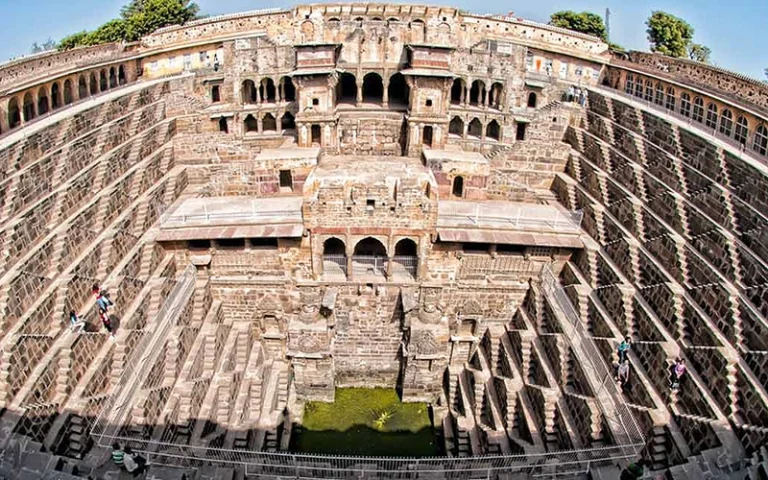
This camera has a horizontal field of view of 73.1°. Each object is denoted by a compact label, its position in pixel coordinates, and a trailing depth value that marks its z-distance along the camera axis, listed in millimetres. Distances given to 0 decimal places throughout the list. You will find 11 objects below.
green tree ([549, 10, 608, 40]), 59125
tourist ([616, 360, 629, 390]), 17609
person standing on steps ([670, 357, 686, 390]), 15938
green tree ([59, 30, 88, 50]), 58844
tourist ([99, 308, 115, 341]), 18016
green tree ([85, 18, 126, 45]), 56000
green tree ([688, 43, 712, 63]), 59203
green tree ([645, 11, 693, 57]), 55531
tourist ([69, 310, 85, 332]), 17172
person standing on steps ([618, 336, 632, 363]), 18016
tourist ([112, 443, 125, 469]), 13836
